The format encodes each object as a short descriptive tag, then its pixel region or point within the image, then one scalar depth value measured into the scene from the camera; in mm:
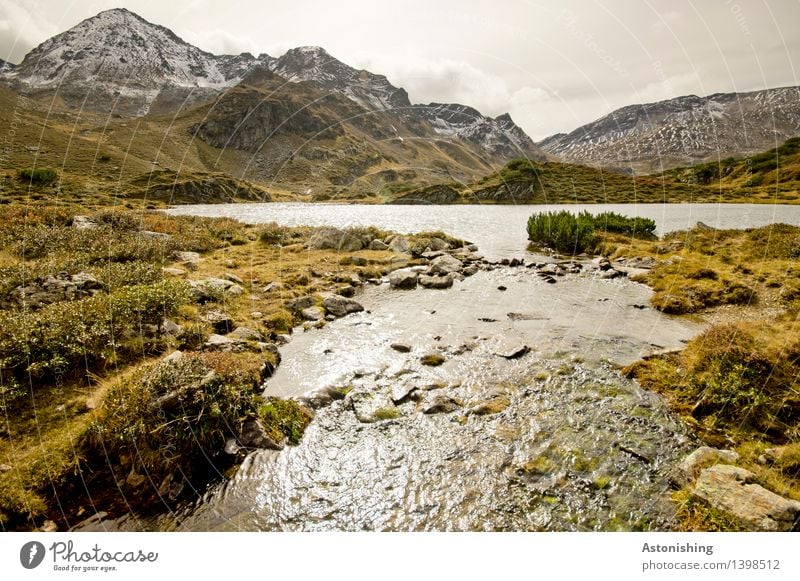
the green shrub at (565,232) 31922
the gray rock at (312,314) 15586
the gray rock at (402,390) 9488
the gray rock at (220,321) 12609
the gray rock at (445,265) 23438
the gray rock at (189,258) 21038
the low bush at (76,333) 8172
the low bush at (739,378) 7691
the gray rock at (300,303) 16281
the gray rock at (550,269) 24019
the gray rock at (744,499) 4923
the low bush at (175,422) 6484
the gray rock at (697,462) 6363
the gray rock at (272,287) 17969
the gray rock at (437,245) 31094
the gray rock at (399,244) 30344
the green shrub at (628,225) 35062
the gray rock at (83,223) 25781
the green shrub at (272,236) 32434
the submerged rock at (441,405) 8941
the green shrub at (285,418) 7969
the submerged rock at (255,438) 7520
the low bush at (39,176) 64000
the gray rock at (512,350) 11828
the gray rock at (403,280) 21266
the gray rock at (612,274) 22631
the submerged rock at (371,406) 8804
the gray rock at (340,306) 16500
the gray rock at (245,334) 12070
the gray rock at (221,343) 10828
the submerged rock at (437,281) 21000
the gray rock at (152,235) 25050
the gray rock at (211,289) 15017
